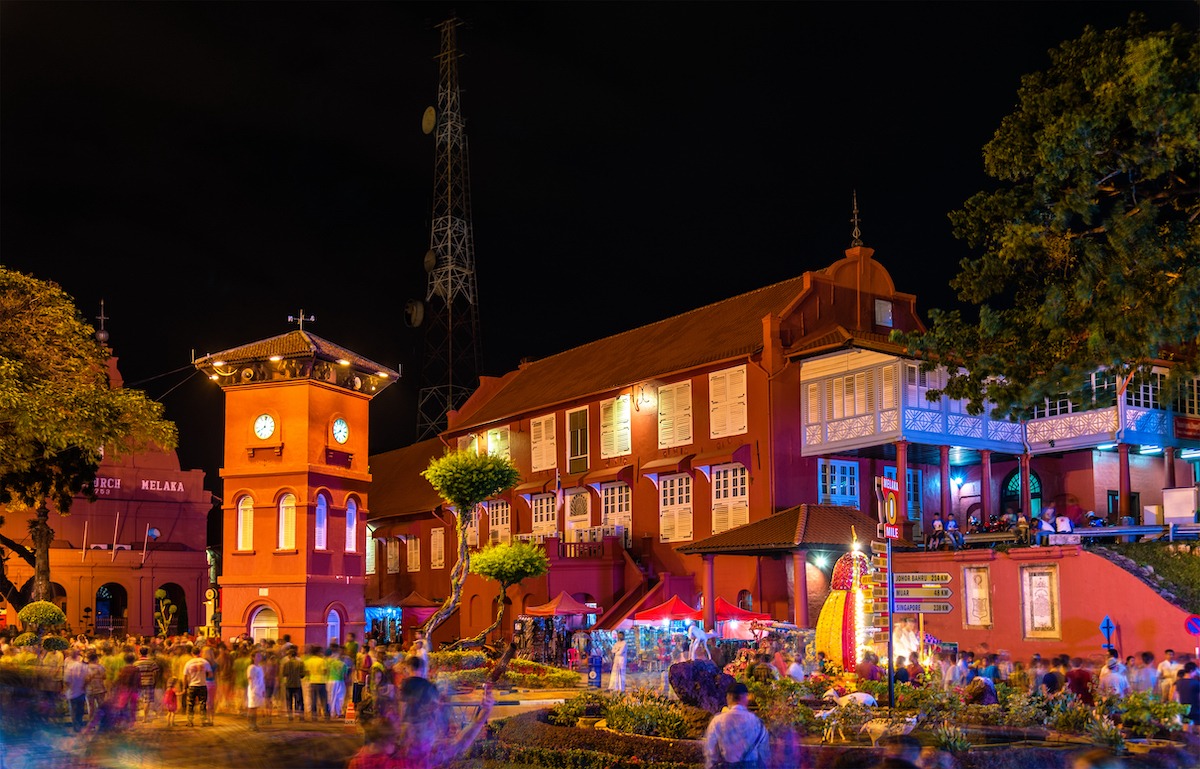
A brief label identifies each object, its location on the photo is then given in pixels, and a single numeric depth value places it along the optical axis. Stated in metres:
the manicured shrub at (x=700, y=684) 17.09
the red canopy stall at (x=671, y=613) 33.91
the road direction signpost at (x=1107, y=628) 25.34
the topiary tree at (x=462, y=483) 35.94
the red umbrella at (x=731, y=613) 33.97
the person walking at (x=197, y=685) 22.17
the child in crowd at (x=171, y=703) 22.50
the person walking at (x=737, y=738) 10.09
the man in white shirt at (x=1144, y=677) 18.72
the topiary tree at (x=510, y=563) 39.25
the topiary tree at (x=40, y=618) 32.91
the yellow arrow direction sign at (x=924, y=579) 16.86
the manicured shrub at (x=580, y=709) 18.72
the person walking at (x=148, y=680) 22.94
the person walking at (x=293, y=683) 22.83
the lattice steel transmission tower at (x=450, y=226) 52.12
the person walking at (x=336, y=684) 22.66
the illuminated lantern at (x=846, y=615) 20.81
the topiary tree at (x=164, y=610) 46.28
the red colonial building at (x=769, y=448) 33.84
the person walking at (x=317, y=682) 22.61
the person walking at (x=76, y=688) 20.66
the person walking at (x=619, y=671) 26.00
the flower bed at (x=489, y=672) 30.39
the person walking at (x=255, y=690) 22.88
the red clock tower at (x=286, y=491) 37.78
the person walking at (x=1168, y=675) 18.02
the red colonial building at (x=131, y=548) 47.94
